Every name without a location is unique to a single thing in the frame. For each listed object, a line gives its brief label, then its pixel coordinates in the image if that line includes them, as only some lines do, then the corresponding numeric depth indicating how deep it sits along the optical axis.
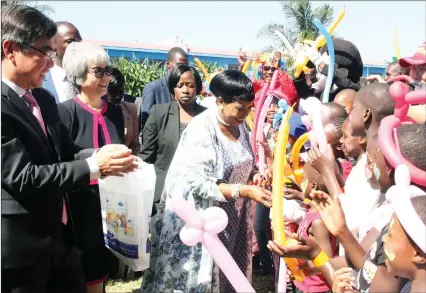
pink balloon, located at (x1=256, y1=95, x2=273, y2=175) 3.02
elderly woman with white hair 2.87
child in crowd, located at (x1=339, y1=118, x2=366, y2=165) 2.54
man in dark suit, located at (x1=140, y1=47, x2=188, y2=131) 5.02
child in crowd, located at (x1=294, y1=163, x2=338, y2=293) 2.53
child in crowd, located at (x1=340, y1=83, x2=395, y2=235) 2.30
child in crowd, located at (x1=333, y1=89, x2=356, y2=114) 3.46
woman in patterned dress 2.80
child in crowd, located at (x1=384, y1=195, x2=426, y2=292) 1.50
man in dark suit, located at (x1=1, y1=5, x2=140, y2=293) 2.08
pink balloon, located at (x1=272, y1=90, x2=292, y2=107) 3.81
